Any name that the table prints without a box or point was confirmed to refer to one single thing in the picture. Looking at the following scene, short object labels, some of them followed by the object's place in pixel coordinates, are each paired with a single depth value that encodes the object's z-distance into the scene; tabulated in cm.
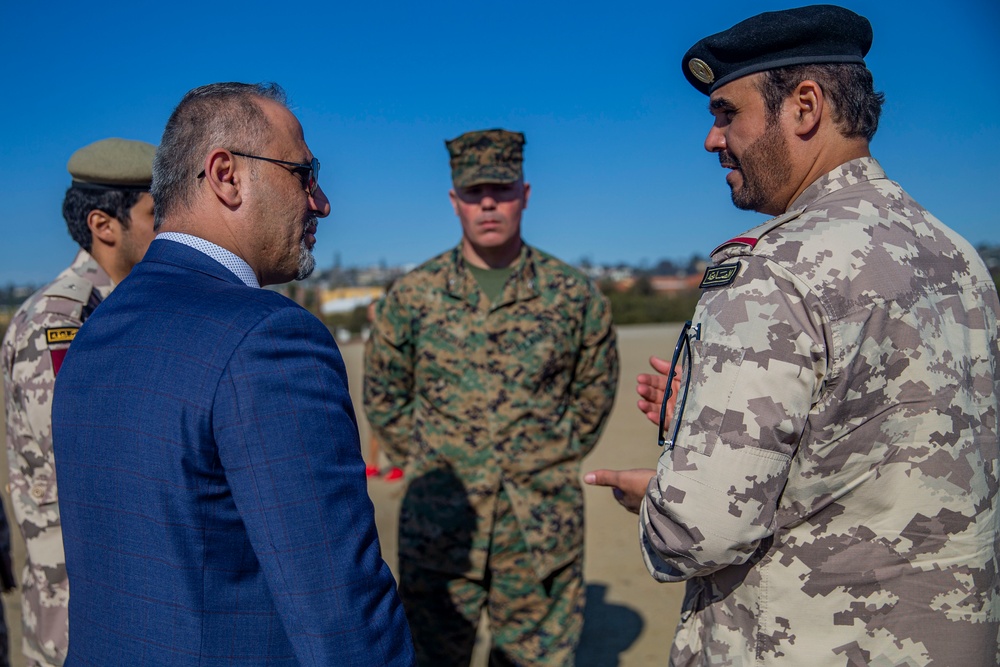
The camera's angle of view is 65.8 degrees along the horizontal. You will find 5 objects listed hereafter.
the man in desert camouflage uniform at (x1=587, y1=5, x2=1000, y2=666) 159
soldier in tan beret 267
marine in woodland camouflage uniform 351
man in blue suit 141
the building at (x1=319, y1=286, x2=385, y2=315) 5012
